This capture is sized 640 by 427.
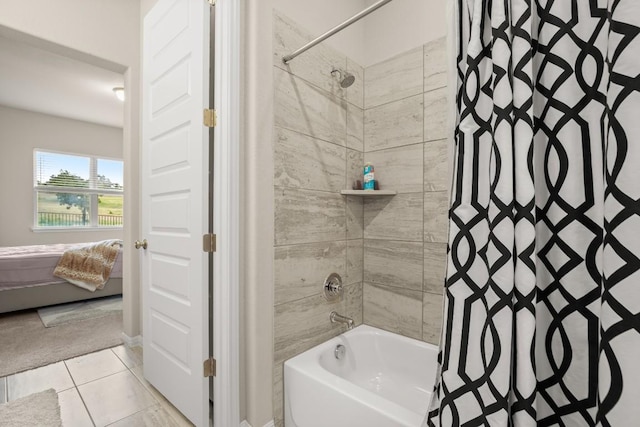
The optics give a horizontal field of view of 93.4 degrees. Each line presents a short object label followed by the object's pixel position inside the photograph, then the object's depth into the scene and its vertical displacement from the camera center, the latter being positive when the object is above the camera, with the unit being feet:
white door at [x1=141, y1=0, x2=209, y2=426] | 5.00 +0.24
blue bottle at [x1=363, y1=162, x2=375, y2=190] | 6.48 +0.79
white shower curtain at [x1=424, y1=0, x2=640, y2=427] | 2.32 -0.10
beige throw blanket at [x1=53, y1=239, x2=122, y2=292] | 11.42 -1.94
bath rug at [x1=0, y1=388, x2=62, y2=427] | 5.30 -3.64
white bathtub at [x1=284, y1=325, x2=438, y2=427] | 3.99 -2.80
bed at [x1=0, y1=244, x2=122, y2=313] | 10.32 -2.46
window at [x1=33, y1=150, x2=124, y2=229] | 17.22 +1.45
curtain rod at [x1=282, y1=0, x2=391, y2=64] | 4.07 +2.77
